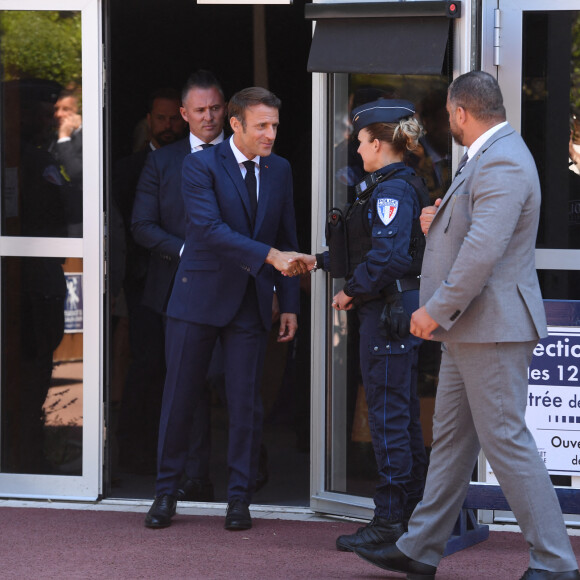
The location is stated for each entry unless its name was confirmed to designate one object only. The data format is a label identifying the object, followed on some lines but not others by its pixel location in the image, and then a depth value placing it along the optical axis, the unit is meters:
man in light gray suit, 6.62
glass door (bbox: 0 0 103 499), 9.85
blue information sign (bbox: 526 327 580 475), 8.63
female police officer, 8.08
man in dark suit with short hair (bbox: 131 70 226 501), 9.92
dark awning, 8.80
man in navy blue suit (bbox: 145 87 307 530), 8.85
